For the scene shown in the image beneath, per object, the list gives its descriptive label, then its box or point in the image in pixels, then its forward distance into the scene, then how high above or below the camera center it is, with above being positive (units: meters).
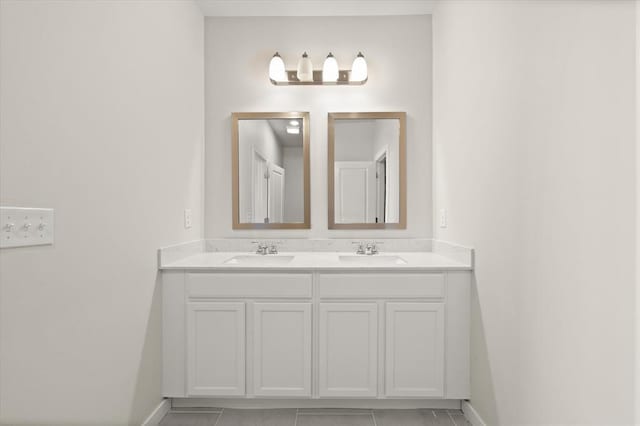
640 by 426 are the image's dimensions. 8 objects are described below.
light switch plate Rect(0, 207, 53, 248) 1.02 -0.06
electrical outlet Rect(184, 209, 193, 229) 2.38 -0.08
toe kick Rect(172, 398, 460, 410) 2.13 -1.13
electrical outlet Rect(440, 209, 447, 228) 2.43 -0.08
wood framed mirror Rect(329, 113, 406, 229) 2.67 +0.25
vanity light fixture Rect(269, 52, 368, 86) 2.59 +0.93
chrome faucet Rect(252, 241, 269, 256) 2.61 -0.30
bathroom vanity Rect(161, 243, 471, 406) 2.04 -0.70
